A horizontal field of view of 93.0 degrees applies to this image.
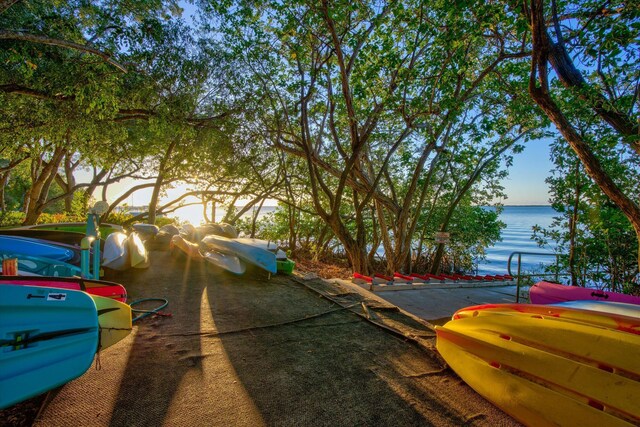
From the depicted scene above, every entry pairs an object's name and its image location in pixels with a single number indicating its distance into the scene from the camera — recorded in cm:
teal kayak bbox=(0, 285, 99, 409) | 172
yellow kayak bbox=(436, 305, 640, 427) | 168
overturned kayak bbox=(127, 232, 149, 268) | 531
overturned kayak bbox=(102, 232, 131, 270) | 489
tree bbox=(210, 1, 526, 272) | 544
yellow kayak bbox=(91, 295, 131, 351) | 223
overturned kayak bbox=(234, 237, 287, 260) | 585
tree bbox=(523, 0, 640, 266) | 375
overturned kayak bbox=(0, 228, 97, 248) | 501
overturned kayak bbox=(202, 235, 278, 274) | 541
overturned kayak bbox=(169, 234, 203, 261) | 656
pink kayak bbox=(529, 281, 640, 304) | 371
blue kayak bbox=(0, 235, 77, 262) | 384
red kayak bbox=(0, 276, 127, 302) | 216
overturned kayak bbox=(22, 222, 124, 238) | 628
